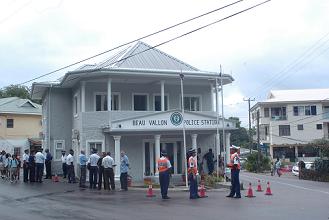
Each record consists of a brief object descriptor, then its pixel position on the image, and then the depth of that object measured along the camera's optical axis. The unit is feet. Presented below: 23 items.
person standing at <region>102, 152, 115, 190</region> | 69.07
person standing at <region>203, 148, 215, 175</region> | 90.27
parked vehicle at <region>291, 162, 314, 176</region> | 150.94
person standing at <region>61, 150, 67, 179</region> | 86.18
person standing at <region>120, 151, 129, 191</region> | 69.11
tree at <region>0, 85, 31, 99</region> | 260.01
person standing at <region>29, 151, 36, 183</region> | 81.31
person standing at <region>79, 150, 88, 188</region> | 72.40
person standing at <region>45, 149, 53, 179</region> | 87.86
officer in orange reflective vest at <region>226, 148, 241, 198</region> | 55.67
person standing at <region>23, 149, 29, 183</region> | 82.74
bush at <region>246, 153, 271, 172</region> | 179.83
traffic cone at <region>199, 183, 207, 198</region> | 58.14
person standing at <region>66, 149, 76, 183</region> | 79.71
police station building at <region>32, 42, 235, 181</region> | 84.38
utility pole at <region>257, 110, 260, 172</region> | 177.47
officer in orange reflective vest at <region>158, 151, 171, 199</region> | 56.08
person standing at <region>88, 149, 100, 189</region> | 71.26
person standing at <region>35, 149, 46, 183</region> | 80.12
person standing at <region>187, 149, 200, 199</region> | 55.72
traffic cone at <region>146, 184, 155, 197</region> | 59.63
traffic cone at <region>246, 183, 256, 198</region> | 57.62
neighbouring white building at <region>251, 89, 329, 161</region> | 220.23
